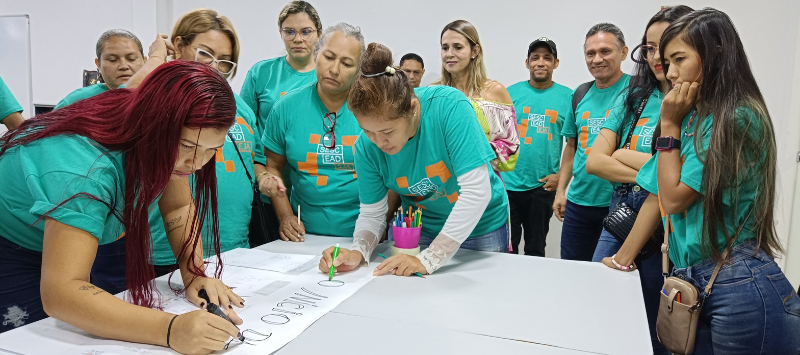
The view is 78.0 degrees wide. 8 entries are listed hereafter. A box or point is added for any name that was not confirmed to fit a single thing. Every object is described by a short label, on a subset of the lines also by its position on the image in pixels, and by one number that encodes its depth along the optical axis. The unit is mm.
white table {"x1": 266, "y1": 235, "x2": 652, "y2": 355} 994
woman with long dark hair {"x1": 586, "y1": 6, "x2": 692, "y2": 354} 1676
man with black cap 3145
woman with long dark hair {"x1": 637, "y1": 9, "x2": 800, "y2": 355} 1120
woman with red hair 866
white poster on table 890
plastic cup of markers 1478
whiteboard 5164
